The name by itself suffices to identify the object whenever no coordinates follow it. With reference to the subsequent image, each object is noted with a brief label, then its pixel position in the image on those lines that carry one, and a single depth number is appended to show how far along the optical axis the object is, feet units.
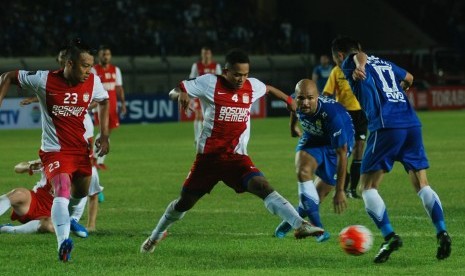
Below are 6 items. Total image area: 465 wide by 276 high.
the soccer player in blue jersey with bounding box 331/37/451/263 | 60.85
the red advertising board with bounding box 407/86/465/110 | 256.32
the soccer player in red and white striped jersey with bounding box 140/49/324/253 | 61.31
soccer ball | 59.31
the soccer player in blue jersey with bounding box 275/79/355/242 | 65.92
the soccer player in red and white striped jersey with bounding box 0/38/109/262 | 61.52
